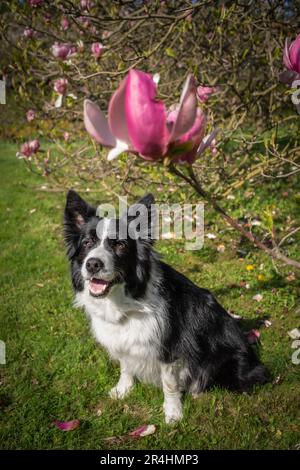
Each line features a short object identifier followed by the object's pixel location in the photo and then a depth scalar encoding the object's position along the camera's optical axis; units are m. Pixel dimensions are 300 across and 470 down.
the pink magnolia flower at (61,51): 2.98
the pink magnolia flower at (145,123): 0.79
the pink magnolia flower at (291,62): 1.07
